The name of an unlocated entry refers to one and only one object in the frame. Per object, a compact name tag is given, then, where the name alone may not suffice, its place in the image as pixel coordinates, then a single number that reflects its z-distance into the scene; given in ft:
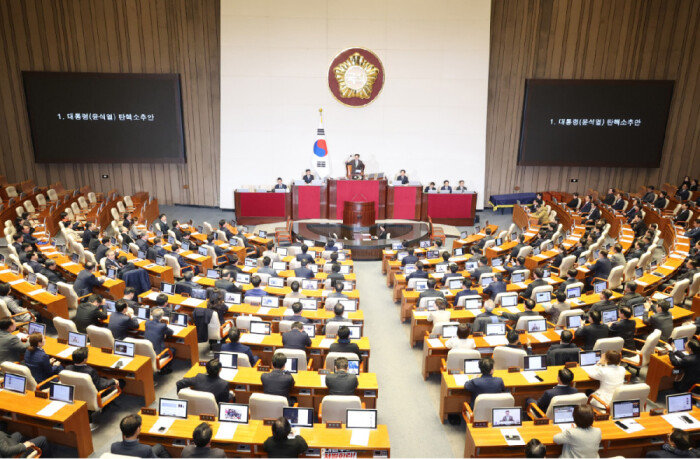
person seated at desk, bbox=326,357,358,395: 18.84
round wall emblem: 58.18
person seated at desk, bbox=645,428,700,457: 14.57
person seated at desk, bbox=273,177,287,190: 56.39
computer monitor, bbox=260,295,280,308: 28.09
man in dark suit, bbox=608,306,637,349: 23.93
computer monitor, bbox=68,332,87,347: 22.00
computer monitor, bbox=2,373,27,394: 18.13
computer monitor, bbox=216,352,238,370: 20.81
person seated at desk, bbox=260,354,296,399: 18.80
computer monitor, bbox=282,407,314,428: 16.72
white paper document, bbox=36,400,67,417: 17.09
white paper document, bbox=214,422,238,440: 16.02
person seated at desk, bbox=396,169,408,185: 57.16
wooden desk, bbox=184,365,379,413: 19.49
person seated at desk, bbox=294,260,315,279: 33.30
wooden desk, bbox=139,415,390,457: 15.74
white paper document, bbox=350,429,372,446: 15.90
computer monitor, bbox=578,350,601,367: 20.81
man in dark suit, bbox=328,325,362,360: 21.50
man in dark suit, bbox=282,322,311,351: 22.58
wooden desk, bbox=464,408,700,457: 16.11
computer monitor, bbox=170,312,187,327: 25.00
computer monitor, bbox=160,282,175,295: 28.68
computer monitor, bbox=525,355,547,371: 20.51
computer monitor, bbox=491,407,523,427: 16.80
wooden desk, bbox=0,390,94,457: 17.24
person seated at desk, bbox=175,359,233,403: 18.47
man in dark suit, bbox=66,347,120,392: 18.84
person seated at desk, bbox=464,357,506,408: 18.79
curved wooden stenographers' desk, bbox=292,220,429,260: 45.50
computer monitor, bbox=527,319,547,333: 24.40
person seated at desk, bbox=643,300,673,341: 24.72
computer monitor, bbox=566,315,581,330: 24.82
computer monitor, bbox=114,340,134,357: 21.61
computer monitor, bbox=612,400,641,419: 17.21
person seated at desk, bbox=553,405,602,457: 14.84
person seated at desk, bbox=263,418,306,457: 14.66
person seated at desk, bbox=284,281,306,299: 27.76
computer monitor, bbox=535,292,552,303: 28.34
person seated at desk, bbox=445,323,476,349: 21.86
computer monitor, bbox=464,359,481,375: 20.33
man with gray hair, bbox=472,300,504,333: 24.56
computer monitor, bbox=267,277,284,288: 31.14
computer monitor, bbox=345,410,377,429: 16.61
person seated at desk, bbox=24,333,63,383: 19.53
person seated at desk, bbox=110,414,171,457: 14.51
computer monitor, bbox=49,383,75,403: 17.84
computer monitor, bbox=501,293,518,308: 27.84
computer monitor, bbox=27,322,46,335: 22.39
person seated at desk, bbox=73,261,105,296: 29.94
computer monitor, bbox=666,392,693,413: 17.63
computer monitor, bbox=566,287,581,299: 29.04
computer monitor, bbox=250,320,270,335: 24.17
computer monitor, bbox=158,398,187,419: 16.96
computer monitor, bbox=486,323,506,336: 23.75
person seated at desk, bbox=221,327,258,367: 21.17
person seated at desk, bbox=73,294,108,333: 24.97
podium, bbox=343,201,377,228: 50.03
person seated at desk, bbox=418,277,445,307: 28.76
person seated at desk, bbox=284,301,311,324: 24.82
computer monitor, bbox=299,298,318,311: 27.58
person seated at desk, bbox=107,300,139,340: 23.71
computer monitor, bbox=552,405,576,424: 17.12
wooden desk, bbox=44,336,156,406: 20.94
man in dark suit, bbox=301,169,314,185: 55.93
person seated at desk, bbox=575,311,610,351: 23.47
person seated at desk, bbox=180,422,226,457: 14.30
